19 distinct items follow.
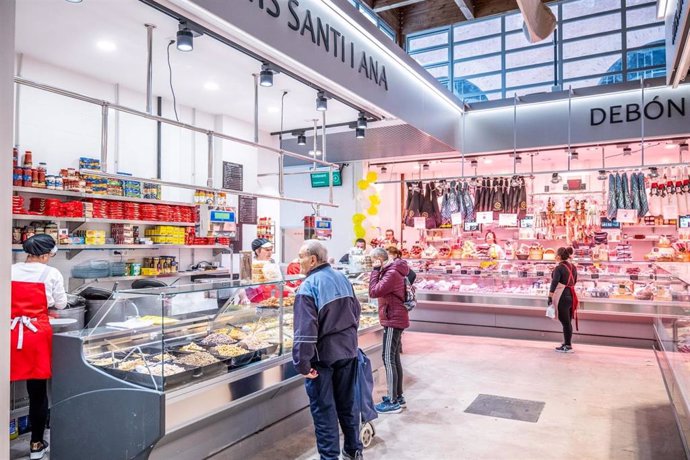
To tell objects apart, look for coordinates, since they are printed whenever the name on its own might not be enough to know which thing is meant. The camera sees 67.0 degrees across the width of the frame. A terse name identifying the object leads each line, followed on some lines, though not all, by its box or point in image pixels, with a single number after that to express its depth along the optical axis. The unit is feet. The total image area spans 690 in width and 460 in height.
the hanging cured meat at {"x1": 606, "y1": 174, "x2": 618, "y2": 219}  28.66
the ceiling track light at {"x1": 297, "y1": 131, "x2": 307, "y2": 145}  28.47
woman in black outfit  26.02
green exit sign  38.32
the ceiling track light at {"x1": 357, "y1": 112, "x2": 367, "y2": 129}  24.57
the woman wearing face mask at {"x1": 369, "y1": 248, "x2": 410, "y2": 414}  16.90
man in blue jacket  11.30
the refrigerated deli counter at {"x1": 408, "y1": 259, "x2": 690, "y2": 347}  26.71
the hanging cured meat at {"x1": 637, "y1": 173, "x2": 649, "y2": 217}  28.12
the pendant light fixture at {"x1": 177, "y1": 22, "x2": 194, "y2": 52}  14.51
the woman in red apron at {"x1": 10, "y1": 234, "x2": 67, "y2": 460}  13.06
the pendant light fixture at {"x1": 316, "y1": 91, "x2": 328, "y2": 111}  20.82
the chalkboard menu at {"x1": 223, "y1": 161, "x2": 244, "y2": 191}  27.09
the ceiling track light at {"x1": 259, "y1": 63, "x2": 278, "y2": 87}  17.51
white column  7.39
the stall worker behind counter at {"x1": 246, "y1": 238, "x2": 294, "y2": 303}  14.38
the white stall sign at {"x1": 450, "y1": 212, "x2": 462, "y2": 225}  32.32
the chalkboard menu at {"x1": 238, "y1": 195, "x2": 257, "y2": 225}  28.22
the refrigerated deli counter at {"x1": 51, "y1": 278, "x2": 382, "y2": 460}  10.74
